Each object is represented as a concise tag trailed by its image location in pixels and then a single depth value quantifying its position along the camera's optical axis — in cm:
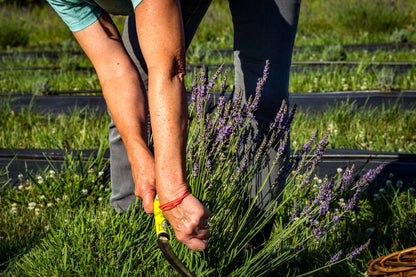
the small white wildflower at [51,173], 319
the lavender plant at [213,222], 229
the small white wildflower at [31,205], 297
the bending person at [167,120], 198
